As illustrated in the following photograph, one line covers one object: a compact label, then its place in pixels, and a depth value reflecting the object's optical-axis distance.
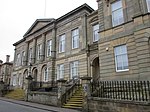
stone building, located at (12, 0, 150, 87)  9.17
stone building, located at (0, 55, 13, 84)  37.02
